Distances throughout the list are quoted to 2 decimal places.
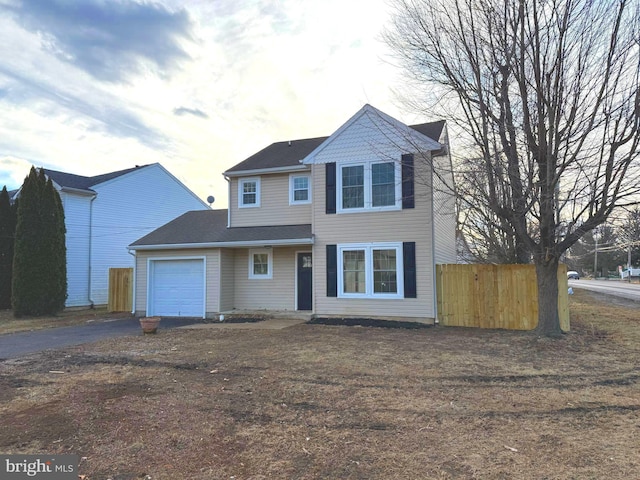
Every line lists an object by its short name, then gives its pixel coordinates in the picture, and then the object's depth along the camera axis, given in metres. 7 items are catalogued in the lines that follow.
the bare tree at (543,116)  8.64
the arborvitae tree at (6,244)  18.84
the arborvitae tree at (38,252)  16.62
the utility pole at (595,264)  64.01
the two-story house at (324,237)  12.09
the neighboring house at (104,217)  19.33
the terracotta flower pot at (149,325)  10.96
